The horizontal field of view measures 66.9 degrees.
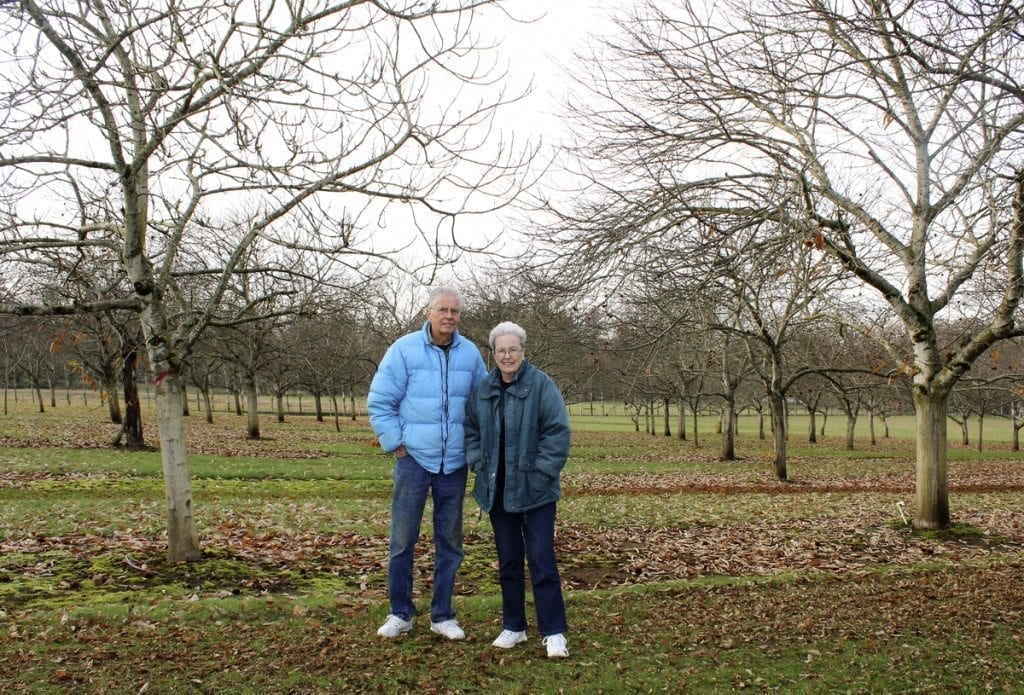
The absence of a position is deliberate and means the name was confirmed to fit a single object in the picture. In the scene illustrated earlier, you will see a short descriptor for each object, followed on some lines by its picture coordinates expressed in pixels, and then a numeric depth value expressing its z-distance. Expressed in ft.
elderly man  17.57
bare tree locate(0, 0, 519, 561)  19.36
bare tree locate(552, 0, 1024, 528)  23.03
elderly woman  16.62
